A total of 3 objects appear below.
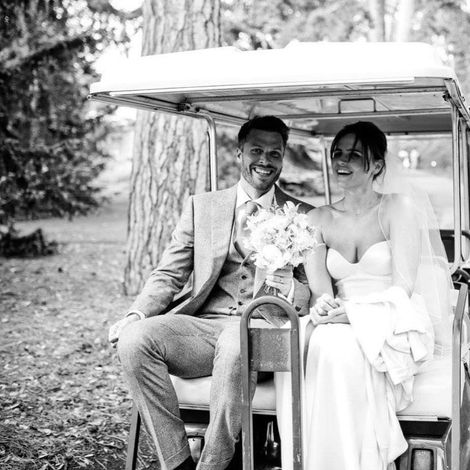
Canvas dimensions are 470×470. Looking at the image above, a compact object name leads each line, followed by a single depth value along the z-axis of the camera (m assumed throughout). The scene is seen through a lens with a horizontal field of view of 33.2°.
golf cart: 3.10
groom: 3.44
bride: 3.36
